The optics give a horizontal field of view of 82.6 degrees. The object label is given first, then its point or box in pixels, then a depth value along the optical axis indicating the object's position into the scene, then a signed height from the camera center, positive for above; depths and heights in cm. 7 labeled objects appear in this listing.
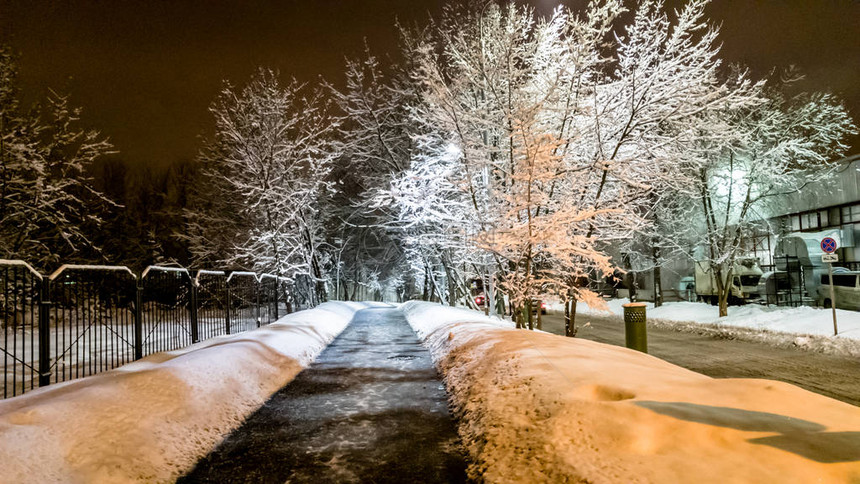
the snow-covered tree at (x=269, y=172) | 2433 +536
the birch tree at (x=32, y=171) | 1455 +353
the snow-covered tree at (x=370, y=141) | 2278 +666
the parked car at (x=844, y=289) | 1865 -137
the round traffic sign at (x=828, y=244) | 1519 +32
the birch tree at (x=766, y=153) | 2088 +452
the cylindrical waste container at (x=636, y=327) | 1017 -136
